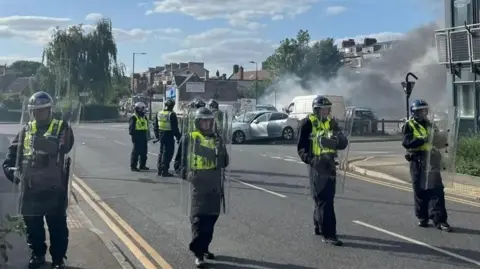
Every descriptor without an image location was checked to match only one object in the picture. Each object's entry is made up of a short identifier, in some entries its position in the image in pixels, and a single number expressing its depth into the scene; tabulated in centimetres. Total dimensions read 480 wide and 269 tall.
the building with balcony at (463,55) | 1905
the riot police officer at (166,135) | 1469
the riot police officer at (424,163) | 852
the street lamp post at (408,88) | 2227
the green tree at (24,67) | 8775
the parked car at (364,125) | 3434
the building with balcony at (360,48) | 12625
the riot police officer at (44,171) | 614
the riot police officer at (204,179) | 664
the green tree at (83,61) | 6219
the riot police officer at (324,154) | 760
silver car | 2819
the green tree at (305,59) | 7806
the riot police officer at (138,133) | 1545
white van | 3331
